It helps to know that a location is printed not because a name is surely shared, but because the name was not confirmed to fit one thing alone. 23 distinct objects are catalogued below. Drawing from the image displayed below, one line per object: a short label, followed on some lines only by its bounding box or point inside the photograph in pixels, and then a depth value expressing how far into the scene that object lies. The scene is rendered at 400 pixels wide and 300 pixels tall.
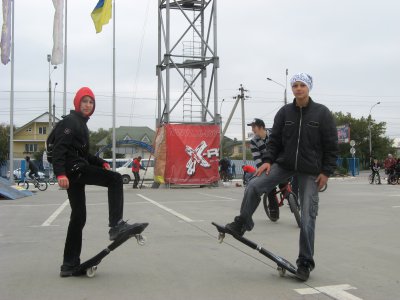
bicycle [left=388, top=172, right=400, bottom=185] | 26.23
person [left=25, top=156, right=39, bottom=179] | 23.06
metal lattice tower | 24.08
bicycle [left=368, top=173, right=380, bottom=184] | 26.10
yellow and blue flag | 24.97
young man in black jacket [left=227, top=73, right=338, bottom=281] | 4.50
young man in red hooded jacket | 4.49
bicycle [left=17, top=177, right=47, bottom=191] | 23.17
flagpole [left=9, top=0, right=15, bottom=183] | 28.72
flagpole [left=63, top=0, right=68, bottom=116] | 28.12
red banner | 23.23
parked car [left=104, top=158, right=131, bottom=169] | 41.84
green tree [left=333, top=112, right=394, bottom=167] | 77.56
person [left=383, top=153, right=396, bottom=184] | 26.77
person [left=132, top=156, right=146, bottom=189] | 24.50
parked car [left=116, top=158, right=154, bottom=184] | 34.11
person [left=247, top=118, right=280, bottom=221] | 8.41
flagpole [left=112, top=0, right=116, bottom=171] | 29.99
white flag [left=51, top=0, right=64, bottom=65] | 24.08
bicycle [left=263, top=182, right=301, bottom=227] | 8.24
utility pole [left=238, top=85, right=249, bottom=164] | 46.64
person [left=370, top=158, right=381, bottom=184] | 25.88
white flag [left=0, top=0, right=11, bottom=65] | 25.41
